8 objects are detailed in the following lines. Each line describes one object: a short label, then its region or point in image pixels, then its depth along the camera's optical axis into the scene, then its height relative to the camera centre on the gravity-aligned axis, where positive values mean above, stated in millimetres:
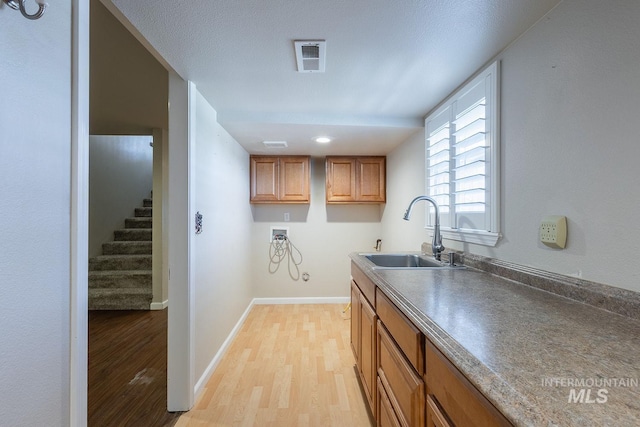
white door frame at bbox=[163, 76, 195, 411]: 1763 -232
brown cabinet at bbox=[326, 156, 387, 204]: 3623 +473
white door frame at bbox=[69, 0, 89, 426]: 935 +16
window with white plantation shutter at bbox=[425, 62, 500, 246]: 1535 +350
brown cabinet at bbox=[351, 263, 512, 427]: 695 -586
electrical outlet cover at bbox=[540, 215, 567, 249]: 1122 -70
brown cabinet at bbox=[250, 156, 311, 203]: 3592 +484
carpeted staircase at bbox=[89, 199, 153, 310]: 3564 -814
